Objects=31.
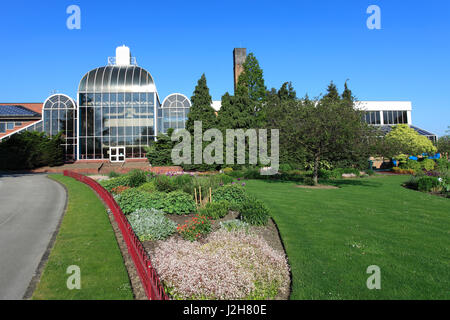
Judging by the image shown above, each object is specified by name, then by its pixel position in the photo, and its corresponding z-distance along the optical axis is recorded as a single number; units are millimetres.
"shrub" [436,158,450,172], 29719
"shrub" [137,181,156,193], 13233
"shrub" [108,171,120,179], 21988
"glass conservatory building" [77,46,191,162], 38812
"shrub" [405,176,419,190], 17852
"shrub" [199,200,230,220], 9571
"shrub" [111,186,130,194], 14060
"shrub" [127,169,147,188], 15891
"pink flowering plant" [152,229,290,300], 4668
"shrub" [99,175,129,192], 15708
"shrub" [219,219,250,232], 7799
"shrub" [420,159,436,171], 30803
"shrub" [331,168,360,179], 25247
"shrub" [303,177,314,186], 18914
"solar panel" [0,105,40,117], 43225
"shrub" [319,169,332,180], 24045
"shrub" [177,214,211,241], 7426
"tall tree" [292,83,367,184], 17516
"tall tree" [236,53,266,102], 37719
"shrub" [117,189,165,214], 10422
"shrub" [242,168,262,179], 24169
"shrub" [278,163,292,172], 29486
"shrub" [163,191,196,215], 10312
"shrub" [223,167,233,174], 27241
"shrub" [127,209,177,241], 7652
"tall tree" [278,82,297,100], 43522
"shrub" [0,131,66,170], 31234
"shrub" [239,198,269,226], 8711
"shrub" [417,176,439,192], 16391
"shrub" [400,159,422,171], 30970
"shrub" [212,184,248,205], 11664
